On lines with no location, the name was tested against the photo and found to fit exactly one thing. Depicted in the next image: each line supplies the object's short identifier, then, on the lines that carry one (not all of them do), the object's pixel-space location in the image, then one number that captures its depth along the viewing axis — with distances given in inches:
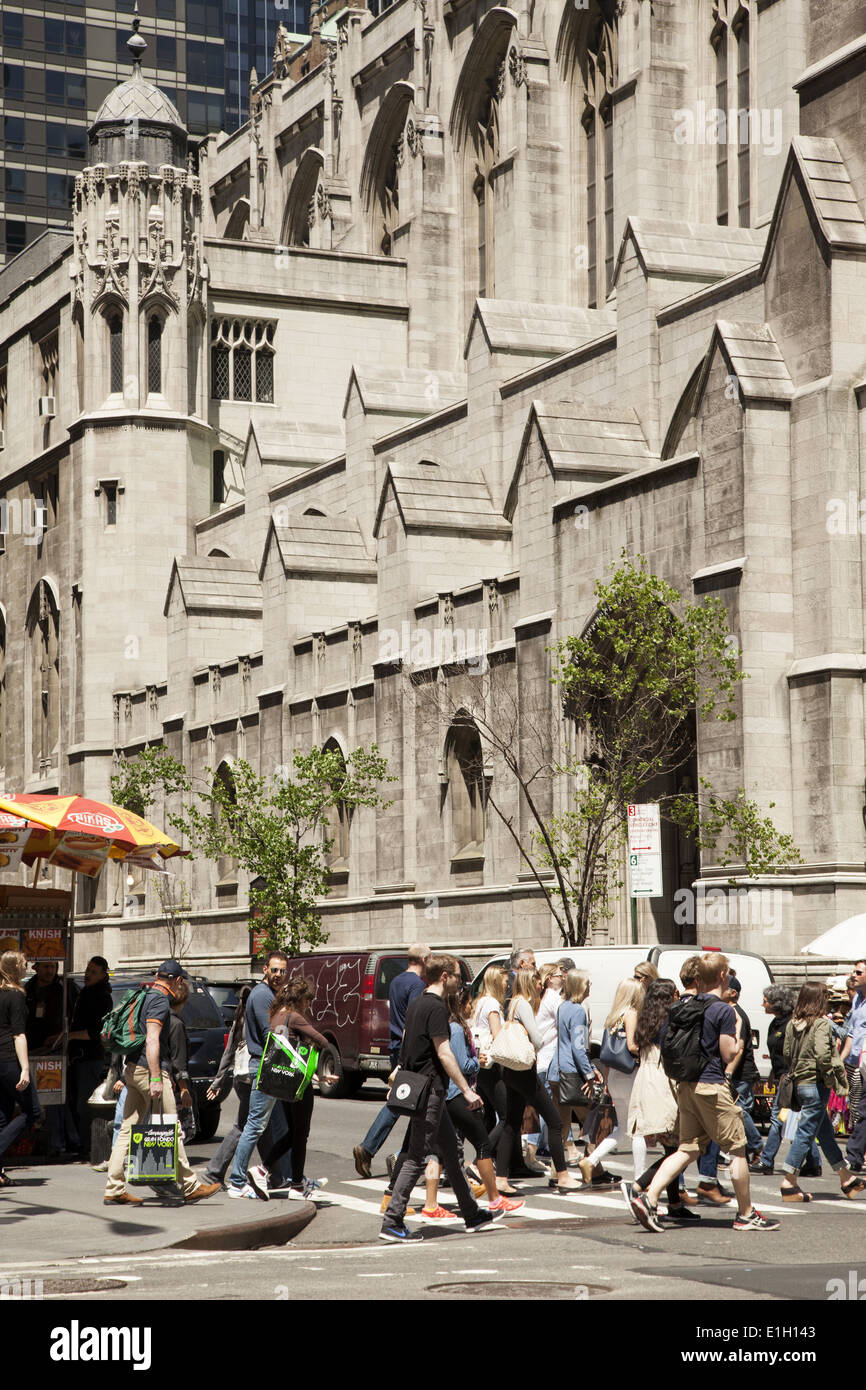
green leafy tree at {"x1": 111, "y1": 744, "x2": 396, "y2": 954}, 1553.9
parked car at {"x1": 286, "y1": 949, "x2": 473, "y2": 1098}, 1058.1
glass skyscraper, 3944.4
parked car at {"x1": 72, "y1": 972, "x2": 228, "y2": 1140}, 839.1
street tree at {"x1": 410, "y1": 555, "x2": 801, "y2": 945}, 1084.5
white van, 838.5
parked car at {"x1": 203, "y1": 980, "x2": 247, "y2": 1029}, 1139.9
